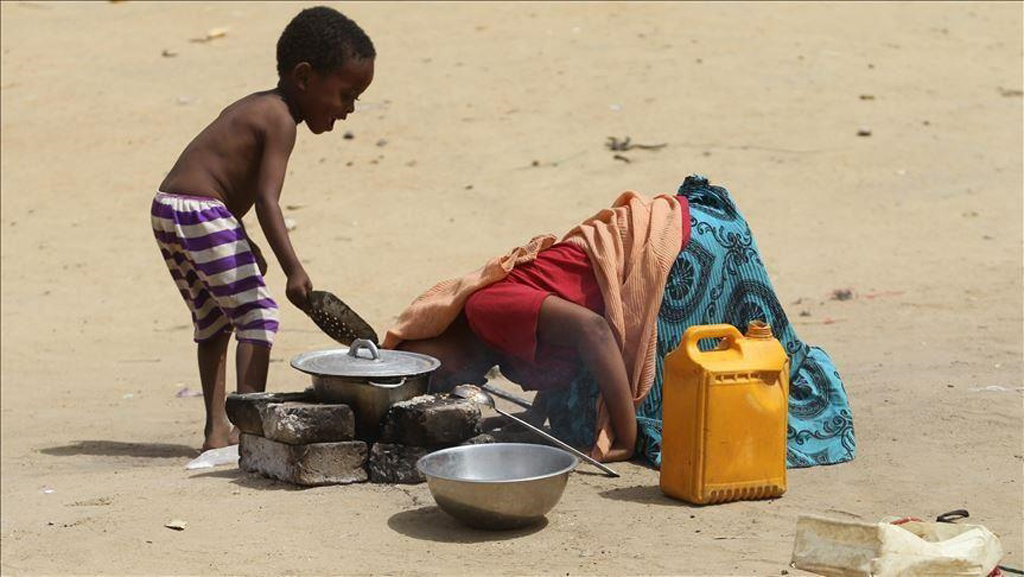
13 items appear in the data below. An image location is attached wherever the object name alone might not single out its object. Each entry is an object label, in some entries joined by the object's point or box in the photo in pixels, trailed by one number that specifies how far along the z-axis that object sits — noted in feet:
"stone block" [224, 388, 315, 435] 30.37
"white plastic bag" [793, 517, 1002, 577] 21.77
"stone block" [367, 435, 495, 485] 29.91
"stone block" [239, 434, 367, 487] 29.57
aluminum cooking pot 29.45
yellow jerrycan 27.40
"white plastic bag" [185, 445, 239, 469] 33.32
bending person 30.60
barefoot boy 32.60
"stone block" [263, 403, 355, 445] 29.17
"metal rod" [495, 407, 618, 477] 28.94
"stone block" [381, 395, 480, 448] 29.19
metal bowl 26.11
